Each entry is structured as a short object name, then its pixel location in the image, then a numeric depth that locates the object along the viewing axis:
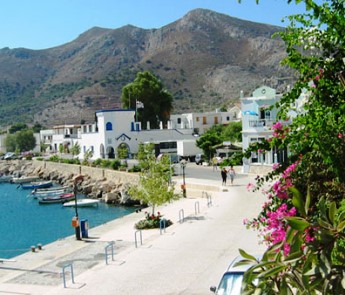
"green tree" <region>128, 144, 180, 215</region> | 26.72
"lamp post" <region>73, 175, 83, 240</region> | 23.56
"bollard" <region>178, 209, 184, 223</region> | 24.47
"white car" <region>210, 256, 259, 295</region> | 10.32
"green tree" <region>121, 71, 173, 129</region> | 79.06
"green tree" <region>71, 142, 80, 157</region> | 71.56
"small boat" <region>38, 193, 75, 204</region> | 49.06
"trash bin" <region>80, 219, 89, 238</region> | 24.14
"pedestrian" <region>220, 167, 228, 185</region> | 35.66
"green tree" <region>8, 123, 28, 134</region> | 121.62
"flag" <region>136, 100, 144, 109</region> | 74.25
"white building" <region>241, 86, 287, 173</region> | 39.94
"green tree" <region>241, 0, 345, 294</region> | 2.91
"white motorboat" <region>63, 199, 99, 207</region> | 44.62
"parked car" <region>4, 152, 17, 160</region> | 91.86
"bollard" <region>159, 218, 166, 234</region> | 23.66
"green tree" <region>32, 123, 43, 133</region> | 116.09
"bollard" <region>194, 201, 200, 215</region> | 26.98
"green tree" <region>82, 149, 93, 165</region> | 62.62
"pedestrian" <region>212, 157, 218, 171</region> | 49.41
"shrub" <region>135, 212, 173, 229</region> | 24.94
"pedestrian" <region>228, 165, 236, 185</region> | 36.85
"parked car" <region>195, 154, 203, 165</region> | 55.84
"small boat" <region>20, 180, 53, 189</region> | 60.59
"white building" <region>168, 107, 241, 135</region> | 80.25
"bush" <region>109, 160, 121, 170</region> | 55.12
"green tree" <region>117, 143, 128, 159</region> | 59.55
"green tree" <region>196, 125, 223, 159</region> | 54.06
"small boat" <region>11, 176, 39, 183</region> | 68.52
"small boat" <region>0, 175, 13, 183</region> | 74.34
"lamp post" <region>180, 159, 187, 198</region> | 35.62
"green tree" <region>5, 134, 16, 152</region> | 103.76
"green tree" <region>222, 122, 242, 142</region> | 67.31
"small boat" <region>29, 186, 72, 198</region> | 52.36
